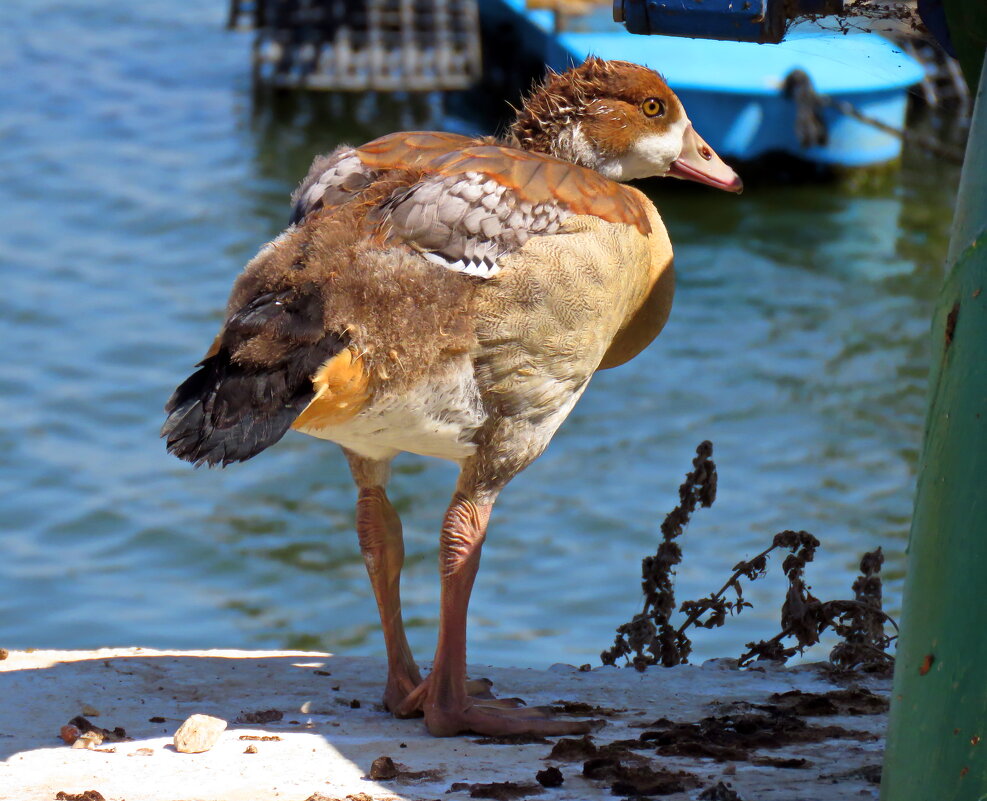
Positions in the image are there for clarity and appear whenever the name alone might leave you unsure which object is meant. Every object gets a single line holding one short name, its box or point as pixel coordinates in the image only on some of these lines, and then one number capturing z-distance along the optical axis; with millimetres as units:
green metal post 5324
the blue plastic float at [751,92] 26344
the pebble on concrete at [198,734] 7320
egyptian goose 7078
